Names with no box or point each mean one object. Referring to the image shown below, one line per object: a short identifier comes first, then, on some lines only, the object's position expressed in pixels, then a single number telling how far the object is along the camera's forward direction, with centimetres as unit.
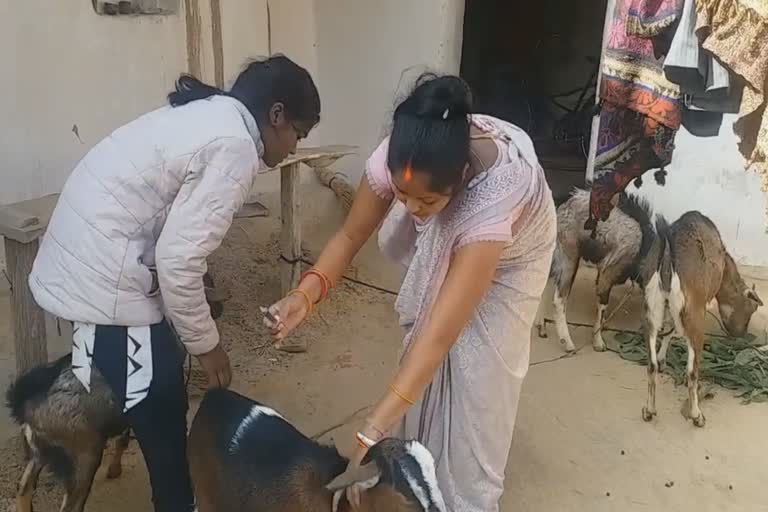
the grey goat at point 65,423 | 246
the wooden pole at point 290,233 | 459
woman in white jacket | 228
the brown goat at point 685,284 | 394
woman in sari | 210
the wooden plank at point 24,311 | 290
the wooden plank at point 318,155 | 442
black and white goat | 200
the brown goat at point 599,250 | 459
